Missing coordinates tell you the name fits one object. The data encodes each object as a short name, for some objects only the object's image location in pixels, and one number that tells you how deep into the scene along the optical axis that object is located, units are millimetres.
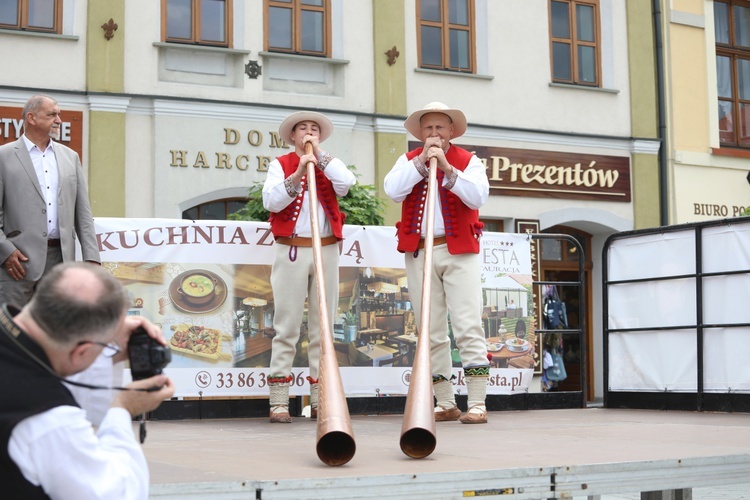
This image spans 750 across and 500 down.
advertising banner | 6832
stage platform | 3406
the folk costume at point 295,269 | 6375
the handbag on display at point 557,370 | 13719
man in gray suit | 5352
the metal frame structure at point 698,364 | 6987
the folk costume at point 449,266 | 6164
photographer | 2076
